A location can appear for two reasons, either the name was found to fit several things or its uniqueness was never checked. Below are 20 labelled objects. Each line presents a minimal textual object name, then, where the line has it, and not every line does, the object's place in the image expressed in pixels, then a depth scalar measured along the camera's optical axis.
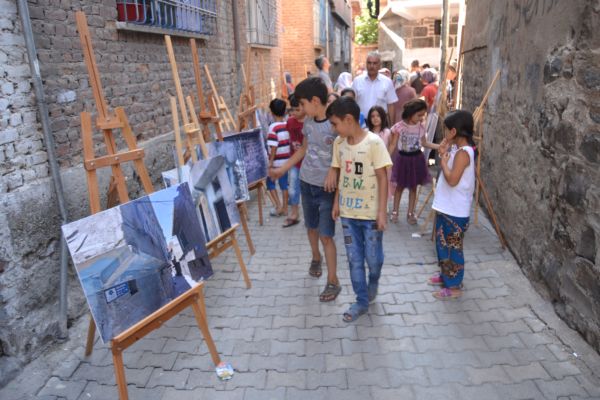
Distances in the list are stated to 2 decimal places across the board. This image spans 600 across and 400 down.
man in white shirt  6.59
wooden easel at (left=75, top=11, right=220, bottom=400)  2.59
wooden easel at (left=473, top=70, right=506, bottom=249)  4.89
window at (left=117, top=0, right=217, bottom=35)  4.74
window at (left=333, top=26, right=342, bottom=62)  24.20
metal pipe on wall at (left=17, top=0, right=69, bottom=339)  3.13
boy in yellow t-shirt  3.31
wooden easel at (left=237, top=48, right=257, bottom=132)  6.24
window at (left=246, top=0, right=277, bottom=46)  9.77
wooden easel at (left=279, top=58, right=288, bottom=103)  9.59
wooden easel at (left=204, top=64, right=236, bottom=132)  5.95
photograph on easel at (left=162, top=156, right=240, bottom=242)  3.81
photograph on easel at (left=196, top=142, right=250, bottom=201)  4.51
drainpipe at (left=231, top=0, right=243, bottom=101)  8.62
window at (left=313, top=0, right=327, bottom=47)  15.87
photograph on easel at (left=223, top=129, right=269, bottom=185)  5.28
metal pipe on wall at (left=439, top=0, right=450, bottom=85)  9.57
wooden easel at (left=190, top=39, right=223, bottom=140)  4.50
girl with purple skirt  5.46
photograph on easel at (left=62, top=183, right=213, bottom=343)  2.53
